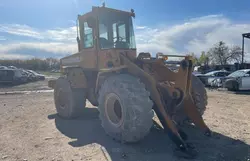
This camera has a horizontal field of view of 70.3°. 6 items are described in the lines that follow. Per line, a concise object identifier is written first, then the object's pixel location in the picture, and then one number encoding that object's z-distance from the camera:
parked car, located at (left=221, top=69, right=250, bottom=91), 12.54
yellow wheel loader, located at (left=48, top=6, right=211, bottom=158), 3.55
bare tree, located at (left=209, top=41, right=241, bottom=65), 44.04
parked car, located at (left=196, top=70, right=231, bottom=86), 15.01
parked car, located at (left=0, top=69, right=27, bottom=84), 18.07
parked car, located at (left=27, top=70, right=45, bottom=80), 22.33
